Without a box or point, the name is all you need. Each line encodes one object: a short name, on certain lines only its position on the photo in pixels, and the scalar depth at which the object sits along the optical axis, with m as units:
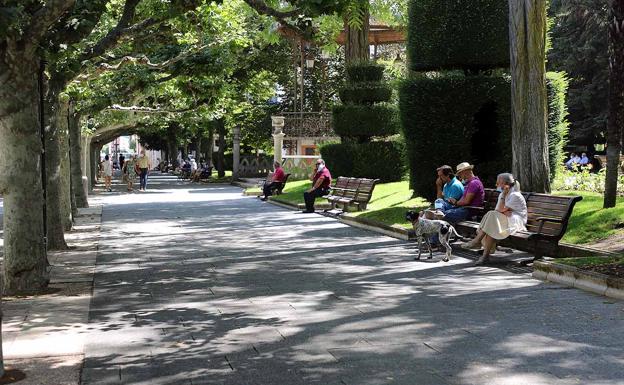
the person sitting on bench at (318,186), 23.31
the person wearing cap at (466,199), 13.95
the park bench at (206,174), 51.44
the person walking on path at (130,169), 39.50
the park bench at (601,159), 39.51
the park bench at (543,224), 11.44
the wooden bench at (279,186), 30.23
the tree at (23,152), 9.70
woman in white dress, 11.78
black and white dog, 12.14
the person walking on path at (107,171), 39.41
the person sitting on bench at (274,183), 29.72
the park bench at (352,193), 21.42
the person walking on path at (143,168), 39.09
